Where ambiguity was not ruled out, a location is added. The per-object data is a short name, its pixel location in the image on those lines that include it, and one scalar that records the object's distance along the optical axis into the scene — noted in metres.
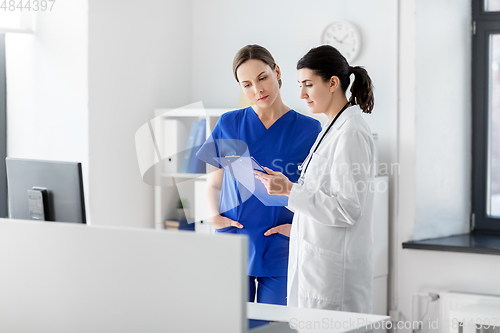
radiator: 5.53
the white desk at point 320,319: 3.90
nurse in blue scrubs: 4.59
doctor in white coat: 4.23
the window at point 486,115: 5.99
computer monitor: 4.33
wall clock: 5.88
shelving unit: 4.86
